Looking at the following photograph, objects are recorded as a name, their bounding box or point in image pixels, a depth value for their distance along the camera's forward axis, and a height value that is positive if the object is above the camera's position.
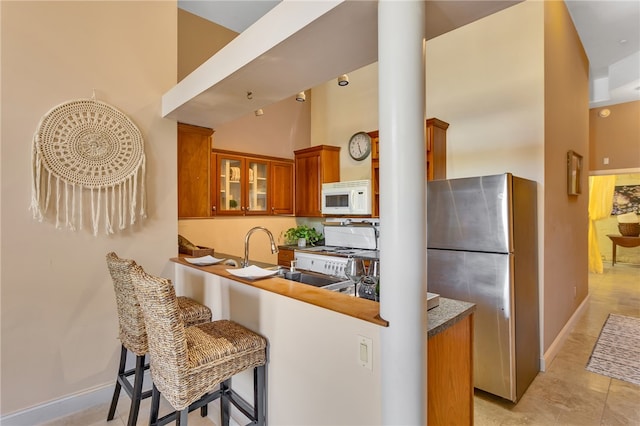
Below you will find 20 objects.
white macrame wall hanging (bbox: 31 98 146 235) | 2.04 +0.34
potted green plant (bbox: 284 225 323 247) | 4.69 -0.32
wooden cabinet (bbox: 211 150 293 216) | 4.02 +0.41
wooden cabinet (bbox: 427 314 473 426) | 1.36 -0.74
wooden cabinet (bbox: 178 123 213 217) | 3.20 +0.46
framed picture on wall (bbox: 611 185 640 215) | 8.23 +0.33
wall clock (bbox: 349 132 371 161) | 4.45 +0.97
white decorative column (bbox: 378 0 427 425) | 1.09 -0.02
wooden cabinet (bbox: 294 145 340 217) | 4.64 +0.60
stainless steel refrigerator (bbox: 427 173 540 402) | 2.33 -0.41
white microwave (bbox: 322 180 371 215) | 3.92 +0.21
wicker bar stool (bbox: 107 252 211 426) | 1.74 -0.67
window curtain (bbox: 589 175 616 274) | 8.22 +0.42
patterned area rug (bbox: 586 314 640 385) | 2.81 -1.39
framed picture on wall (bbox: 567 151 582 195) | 3.68 +0.48
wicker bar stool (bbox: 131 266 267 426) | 1.35 -0.66
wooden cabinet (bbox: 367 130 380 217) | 3.94 +0.47
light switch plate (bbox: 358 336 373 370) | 1.22 -0.53
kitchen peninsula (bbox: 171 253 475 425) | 1.25 -0.62
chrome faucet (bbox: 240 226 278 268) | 2.11 -0.24
